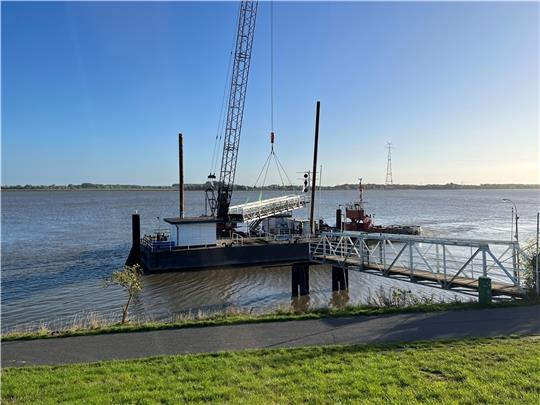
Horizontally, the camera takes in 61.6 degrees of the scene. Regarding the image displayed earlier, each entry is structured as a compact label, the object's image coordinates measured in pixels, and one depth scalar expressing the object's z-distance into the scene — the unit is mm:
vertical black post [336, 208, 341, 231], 45822
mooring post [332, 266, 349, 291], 24703
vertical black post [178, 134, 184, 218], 38438
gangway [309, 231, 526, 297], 14523
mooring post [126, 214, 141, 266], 32875
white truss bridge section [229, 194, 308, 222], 39944
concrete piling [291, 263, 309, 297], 23938
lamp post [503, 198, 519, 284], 14503
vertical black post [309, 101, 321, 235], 39594
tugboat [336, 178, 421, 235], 48906
